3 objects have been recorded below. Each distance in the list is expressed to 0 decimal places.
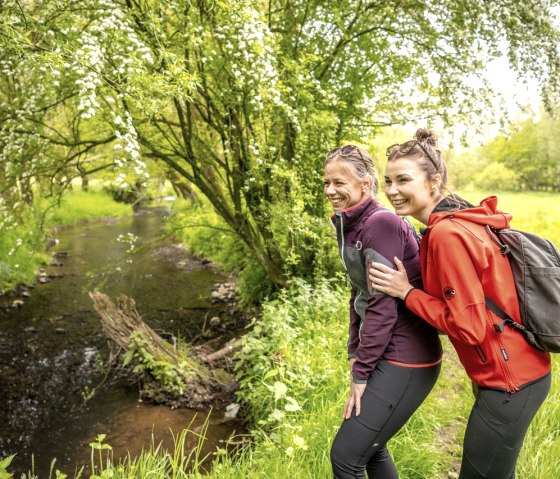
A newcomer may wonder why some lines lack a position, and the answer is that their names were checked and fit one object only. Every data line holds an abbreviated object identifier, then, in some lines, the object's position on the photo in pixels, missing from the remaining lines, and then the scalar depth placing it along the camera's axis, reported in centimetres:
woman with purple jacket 225
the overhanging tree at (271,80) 520
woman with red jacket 191
